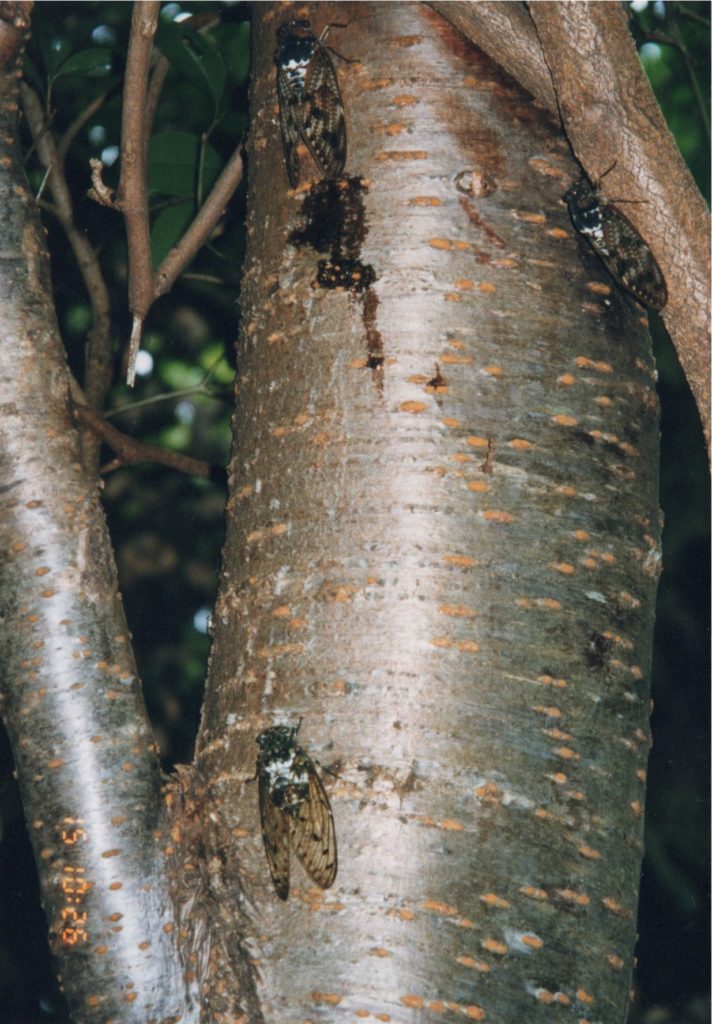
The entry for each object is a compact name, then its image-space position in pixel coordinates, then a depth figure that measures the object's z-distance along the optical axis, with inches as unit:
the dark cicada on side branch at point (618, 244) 43.2
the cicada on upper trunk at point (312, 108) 44.5
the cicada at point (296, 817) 41.5
